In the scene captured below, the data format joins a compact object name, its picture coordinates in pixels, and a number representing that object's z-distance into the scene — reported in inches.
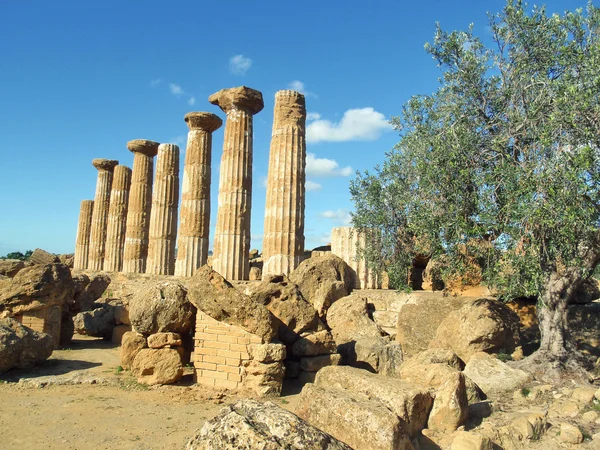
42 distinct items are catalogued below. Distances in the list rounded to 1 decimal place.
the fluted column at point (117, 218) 885.8
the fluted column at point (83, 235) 988.6
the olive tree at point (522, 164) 310.2
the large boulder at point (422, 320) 396.8
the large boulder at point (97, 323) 530.6
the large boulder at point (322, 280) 473.1
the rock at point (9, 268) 705.6
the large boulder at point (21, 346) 338.3
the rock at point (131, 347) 359.6
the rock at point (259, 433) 119.1
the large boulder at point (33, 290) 432.5
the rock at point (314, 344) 340.2
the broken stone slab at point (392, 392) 231.1
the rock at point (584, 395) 281.0
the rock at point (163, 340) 341.7
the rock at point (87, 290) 606.5
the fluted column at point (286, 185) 553.3
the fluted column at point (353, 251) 525.0
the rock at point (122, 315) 498.3
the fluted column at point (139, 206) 800.3
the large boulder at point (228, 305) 309.9
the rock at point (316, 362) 335.6
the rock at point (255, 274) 740.0
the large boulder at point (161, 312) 348.5
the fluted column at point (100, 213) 943.7
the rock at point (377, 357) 355.6
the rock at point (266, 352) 305.9
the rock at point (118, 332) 495.2
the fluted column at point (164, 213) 734.5
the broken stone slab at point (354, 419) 189.5
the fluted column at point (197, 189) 668.1
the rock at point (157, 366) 327.0
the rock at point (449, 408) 245.6
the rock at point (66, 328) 478.3
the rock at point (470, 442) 210.1
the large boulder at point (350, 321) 422.9
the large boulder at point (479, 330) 354.0
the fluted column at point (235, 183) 596.1
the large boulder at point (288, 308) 353.6
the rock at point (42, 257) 832.3
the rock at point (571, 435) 237.8
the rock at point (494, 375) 313.1
